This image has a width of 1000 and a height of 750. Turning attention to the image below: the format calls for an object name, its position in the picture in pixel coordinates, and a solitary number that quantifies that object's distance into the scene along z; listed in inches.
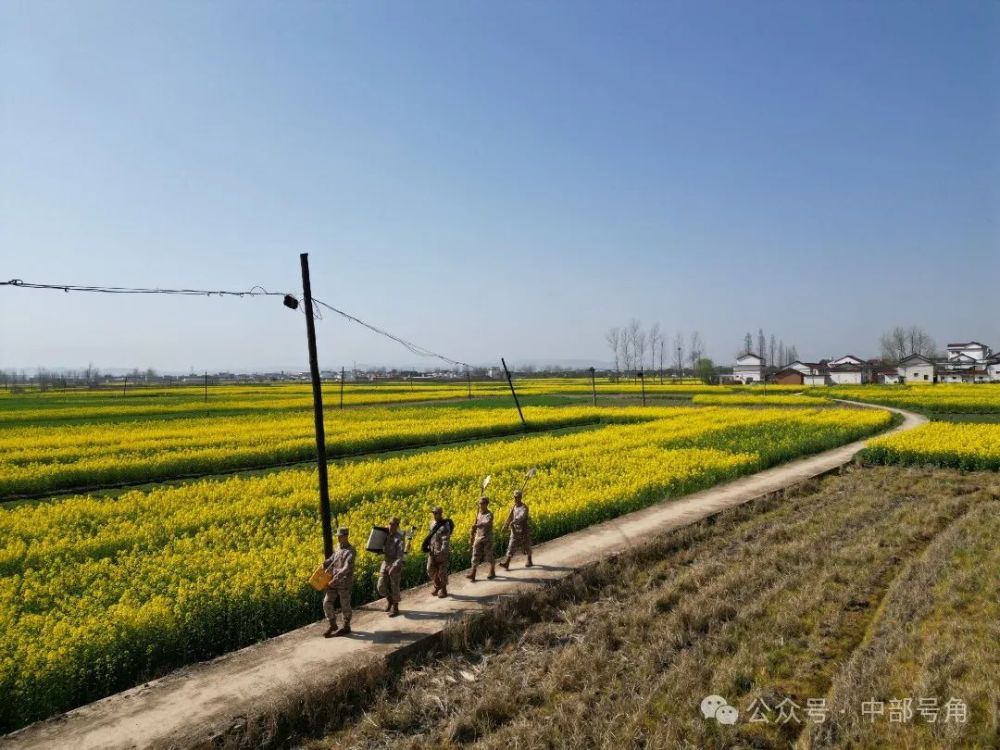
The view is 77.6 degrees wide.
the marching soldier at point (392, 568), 350.3
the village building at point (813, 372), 3804.1
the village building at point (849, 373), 3772.1
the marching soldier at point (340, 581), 322.7
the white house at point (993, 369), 3789.4
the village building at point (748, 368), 4490.7
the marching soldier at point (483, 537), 398.9
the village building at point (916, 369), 3861.5
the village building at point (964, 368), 3890.3
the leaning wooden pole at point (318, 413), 387.5
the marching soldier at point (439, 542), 370.9
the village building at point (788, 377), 4014.0
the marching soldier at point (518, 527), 424.2
